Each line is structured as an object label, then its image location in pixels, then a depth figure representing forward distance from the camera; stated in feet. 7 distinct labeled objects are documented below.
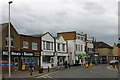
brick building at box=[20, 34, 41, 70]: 76.07
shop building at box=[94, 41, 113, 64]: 176.42
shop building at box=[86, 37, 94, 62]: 149.59
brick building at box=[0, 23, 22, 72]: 66.26
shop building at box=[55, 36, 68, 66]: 101.99
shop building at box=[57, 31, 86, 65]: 122.81
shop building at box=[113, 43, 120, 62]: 187.73
